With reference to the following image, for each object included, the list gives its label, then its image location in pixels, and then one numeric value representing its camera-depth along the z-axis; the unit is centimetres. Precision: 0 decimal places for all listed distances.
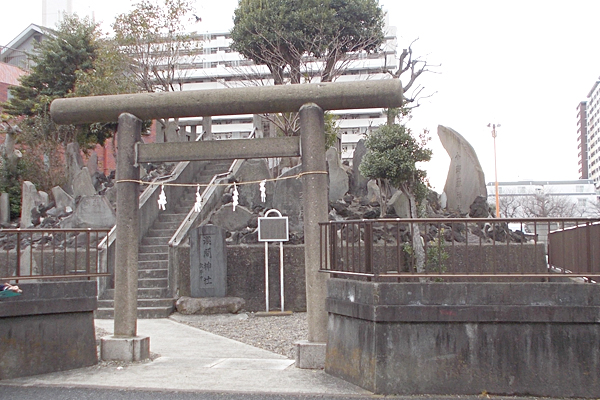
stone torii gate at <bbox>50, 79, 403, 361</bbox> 810
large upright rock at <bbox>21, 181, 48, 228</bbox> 1844
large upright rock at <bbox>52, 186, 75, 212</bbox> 1894
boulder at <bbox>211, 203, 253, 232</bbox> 1612
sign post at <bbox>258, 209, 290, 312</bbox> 1415
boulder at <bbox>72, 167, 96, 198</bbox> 1920
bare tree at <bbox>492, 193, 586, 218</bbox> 4756
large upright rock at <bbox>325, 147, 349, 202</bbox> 1842
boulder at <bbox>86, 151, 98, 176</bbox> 2298
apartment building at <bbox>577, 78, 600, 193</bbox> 9250
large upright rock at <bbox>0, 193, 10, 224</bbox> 1975
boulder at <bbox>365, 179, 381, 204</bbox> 1792
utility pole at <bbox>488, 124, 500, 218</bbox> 3136
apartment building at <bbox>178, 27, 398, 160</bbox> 5719
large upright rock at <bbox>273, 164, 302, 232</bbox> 1641
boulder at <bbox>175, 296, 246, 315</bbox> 1353
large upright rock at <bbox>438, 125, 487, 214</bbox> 1725
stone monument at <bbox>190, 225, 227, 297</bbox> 1395
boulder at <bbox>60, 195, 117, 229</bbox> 1662
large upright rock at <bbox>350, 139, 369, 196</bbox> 1919
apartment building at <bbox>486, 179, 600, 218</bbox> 4862
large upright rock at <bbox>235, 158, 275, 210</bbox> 1762
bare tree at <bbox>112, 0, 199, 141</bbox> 2341
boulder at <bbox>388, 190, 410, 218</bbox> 1644
